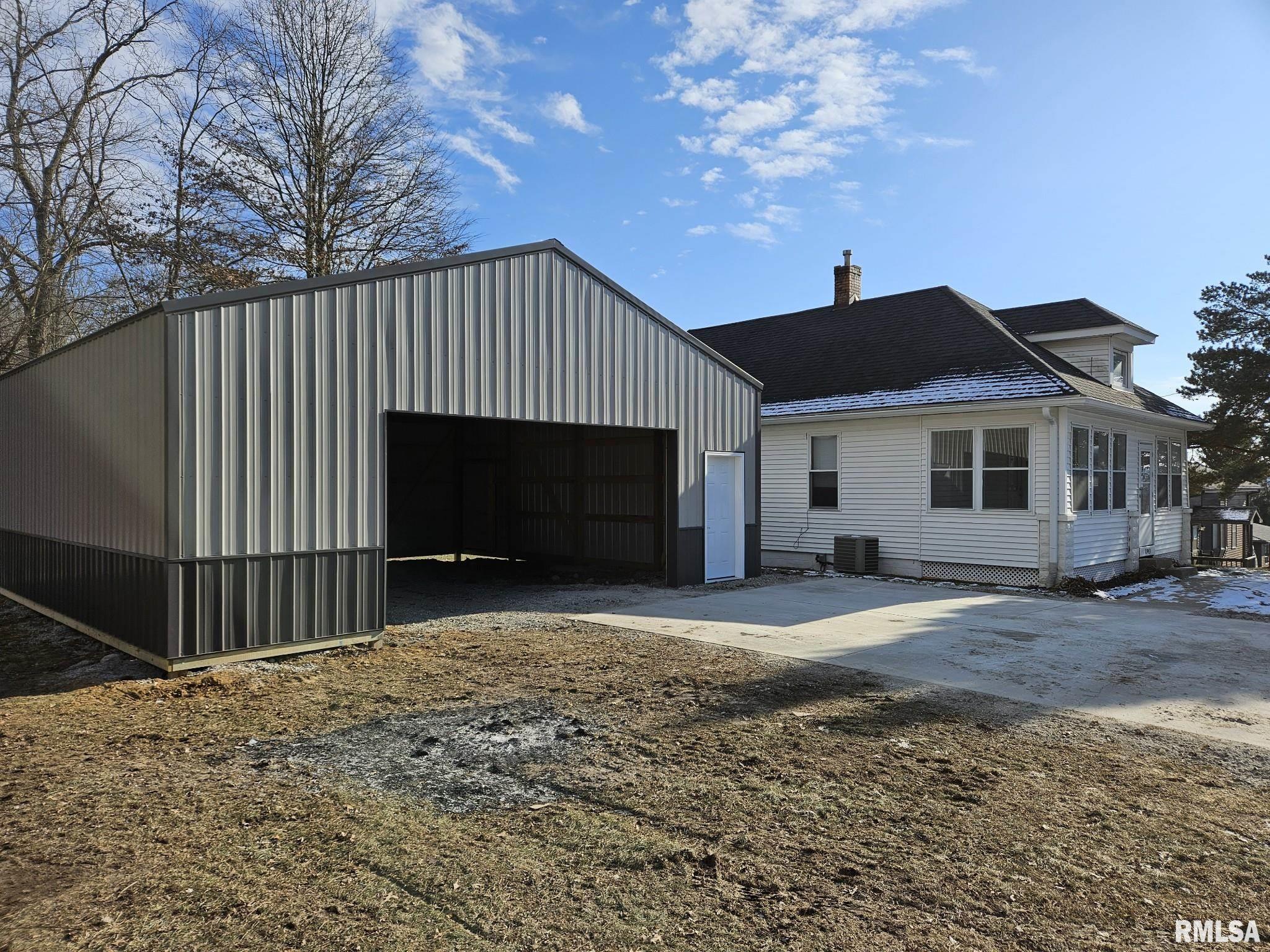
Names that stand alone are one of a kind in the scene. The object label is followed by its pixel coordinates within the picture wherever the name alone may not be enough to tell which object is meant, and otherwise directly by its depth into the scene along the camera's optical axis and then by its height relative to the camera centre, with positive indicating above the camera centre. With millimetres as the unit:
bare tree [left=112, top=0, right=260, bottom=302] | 17953 +5044
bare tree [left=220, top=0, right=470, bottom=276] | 18469 +7348
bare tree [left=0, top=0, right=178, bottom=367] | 17453 +6461
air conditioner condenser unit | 15156 -1756
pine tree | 23469 +2887
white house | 13453 +380
